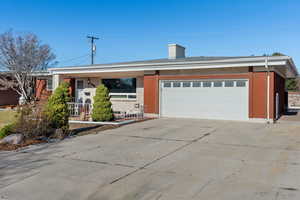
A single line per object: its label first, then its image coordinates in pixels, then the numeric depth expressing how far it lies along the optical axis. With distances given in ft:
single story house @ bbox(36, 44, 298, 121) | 38.55
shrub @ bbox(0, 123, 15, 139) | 26.90
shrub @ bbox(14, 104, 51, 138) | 26.27
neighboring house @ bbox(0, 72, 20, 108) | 74.04
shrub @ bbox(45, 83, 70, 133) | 28.81
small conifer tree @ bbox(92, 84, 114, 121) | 38.78
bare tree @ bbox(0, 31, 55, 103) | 64.54
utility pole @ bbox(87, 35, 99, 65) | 106.77
